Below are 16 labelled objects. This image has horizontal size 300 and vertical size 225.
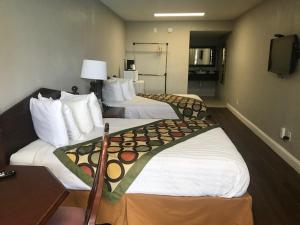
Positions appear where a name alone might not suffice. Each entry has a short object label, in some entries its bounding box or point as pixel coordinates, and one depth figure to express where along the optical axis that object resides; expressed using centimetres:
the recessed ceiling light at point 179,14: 611
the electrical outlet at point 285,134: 354
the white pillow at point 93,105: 275
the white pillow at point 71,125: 229
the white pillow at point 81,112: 252
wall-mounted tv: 336
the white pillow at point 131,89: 485
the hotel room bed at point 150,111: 420
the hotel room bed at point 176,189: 194
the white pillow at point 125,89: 464
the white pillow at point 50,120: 215
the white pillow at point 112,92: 450
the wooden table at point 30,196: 109
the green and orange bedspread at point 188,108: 420
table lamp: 338
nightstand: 369
